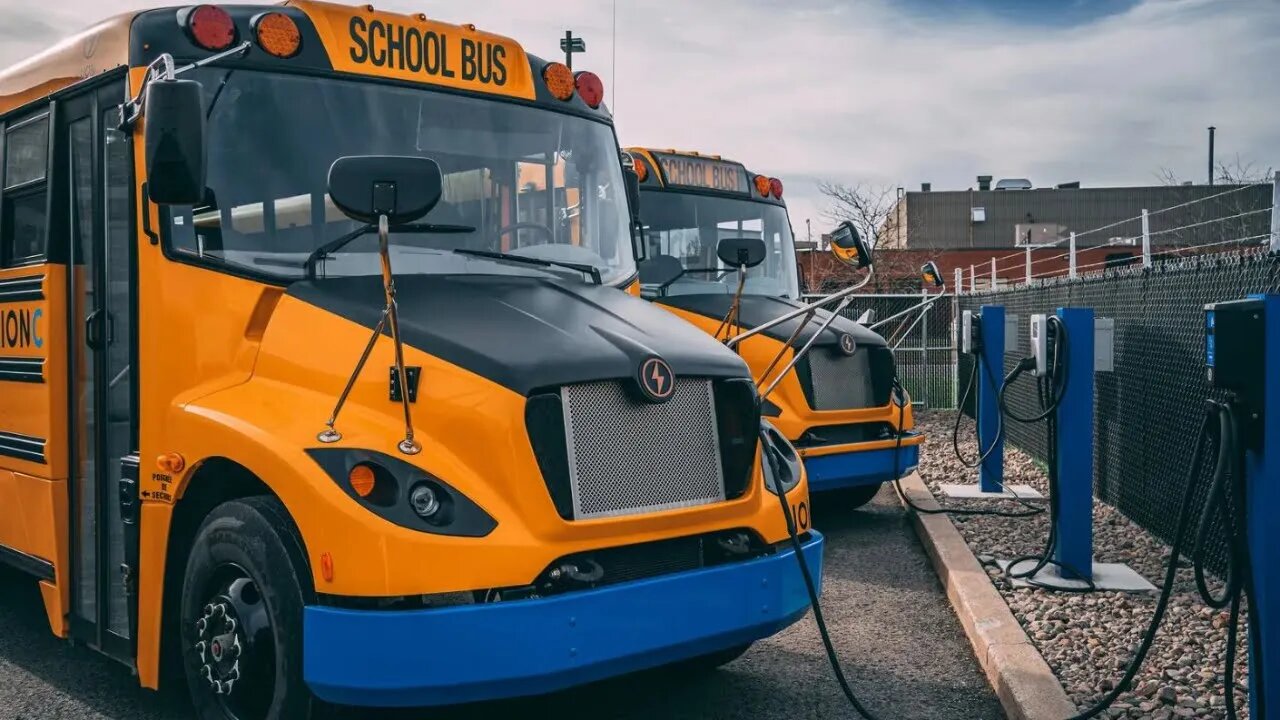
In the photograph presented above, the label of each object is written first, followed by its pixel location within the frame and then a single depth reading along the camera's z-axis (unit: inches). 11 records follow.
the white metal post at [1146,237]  357.4
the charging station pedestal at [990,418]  363.6
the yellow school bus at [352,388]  140.9
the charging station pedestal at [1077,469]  252.2
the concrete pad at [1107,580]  245.1
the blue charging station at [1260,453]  139.9
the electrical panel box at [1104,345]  279.3
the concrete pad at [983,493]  359.9
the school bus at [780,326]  327.9
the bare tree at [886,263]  1191.6
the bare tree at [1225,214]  808.6
